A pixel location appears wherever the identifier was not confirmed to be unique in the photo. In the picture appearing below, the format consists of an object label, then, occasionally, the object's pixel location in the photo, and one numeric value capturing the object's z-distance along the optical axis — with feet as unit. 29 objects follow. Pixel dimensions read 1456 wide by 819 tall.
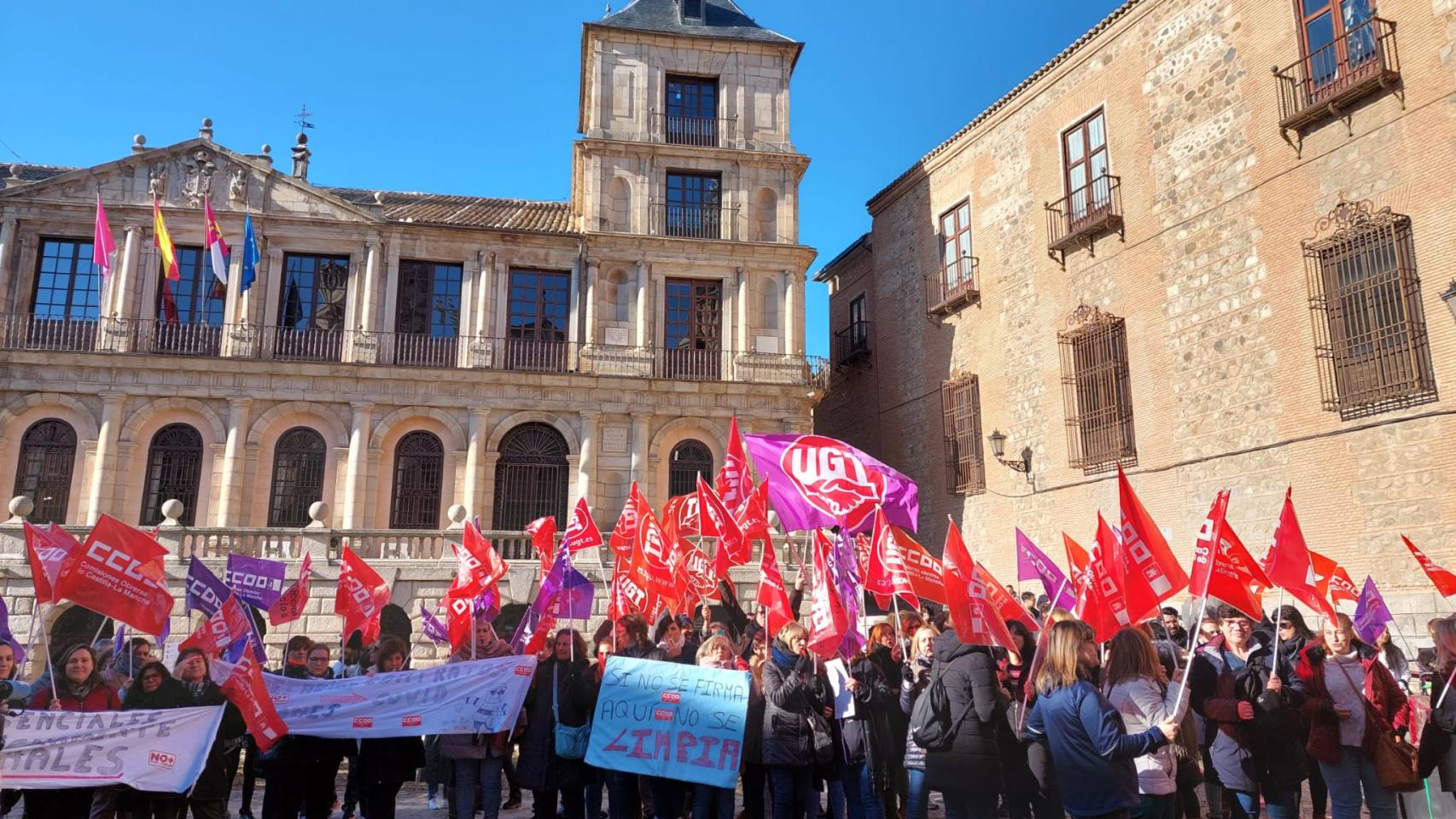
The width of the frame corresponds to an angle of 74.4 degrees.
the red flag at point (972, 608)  24.77
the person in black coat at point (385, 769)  24.79
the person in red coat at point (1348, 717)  22.39
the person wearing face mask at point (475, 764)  25.22
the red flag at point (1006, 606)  29.91
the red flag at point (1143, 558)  24.52
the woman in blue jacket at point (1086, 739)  16.63
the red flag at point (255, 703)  23.16
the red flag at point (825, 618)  24.45
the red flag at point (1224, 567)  22.88
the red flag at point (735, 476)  42.47
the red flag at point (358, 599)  38.52
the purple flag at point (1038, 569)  39.37
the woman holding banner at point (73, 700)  21.56
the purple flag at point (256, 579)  38.01
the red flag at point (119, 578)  26.71
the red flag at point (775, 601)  28.30
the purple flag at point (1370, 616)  33.04
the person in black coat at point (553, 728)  25.14
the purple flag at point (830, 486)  32.96
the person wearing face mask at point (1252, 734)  21.77
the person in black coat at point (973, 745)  20.88
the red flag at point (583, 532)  41.70
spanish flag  71.87
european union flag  73.36
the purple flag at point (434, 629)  39.50
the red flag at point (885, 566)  31.53
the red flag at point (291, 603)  38.32
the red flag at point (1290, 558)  28.09
